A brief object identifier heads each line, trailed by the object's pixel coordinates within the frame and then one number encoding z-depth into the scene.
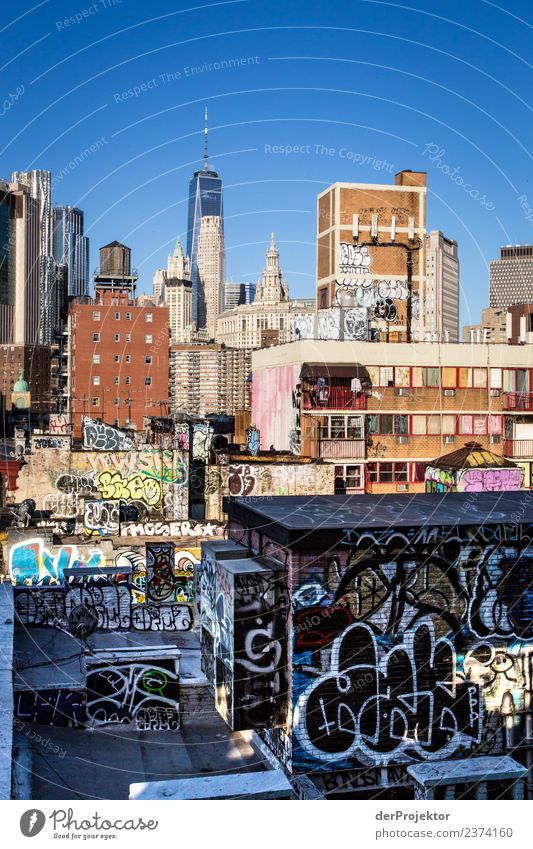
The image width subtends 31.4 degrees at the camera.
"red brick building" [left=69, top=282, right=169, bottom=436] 89.06
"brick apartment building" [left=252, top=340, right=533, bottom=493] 38.81
